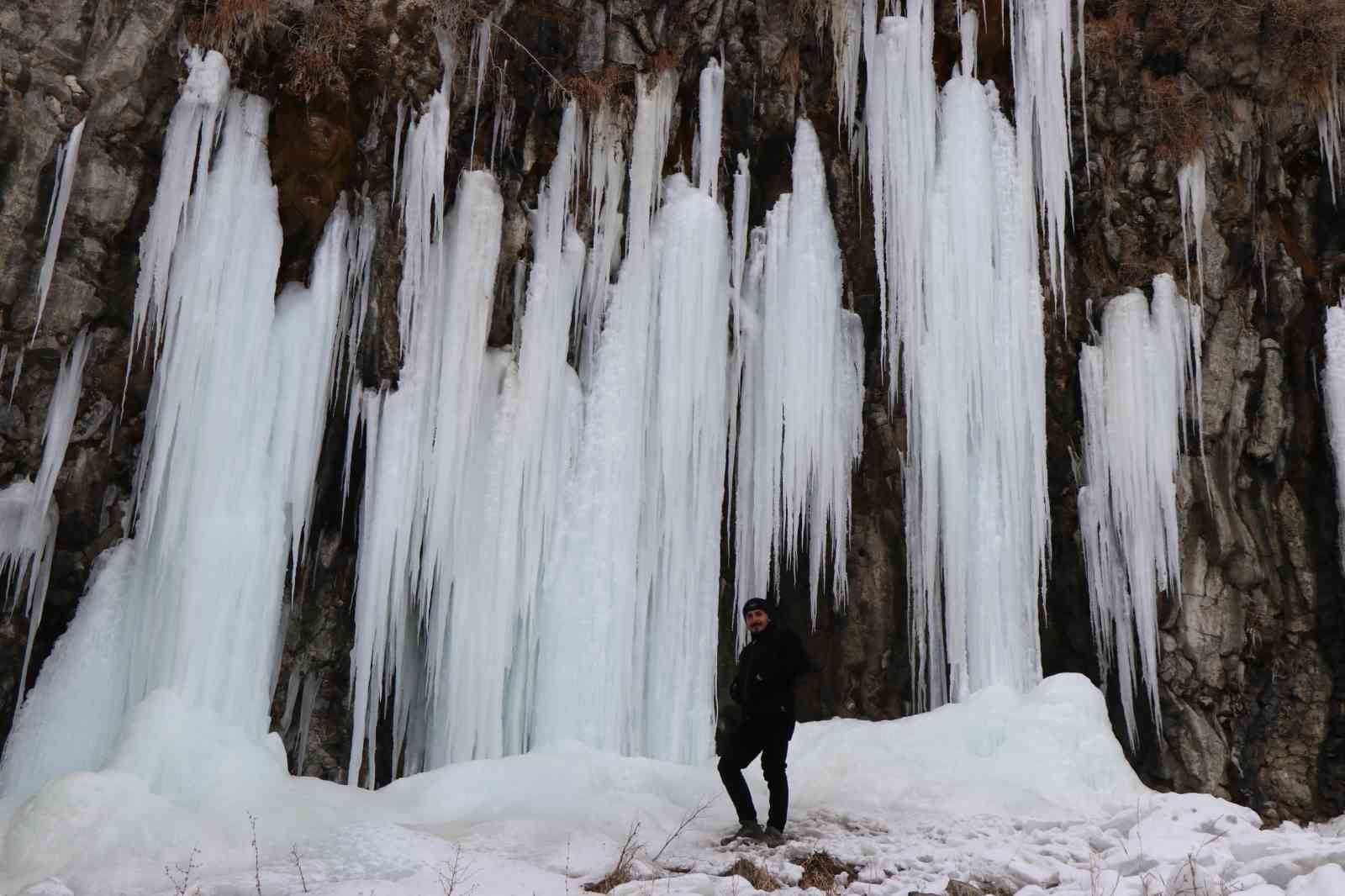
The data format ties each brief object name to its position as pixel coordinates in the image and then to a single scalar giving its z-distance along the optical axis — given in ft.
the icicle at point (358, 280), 32.42
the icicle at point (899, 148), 34.83
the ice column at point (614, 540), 30.63
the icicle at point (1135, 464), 35.58
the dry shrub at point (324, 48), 31.22
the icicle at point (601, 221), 34.71
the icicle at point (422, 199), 32.63
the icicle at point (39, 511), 28.48
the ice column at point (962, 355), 33.04
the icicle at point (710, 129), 36.04
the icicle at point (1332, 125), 39.04
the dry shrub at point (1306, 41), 37.76
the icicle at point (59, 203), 27.86
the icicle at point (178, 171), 29.27
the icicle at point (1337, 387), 37.37
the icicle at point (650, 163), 35.17
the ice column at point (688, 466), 32.37
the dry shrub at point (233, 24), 30.17
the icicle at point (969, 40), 36.44
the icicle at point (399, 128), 32.83
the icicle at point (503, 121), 34.72
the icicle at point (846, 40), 36.22
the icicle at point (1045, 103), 35.45
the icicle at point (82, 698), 27.63
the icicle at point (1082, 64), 35.42
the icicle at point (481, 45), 33.96
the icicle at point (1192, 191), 37.73
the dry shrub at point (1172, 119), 37.86
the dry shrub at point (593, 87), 35.50
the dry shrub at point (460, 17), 33.22
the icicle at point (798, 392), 34.47
